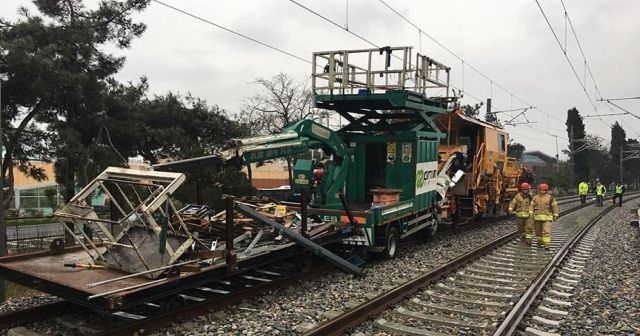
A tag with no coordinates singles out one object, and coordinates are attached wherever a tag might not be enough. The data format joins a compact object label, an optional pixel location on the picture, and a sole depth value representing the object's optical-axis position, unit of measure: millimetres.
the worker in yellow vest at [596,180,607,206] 29484
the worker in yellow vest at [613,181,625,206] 30781
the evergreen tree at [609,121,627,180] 85062
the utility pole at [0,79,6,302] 7052
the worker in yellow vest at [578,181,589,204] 31500
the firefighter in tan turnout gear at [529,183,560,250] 11852
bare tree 30766
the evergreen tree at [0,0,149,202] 13445
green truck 9688
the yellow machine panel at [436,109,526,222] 15203
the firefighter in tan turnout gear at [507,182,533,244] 12547
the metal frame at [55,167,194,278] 5828
